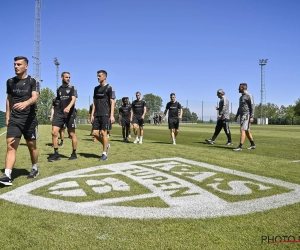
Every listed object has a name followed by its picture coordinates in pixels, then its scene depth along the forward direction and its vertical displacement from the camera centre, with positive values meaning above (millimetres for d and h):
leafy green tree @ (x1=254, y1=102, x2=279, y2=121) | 114438 +4668
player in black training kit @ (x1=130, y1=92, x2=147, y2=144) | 12578 +374
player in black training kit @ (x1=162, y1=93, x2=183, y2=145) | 11500 +273
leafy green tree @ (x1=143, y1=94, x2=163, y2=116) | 68338 +3058
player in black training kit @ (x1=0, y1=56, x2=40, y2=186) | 4789 +180
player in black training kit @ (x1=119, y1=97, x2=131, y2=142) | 13547 +253
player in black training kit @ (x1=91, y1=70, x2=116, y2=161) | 7263 +332
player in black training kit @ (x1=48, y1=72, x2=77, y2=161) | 7305 +175
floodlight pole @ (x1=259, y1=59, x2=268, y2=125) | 73562 +12636
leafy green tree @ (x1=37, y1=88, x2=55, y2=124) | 72625 +4872
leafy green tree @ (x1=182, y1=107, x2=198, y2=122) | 71975 +1253
